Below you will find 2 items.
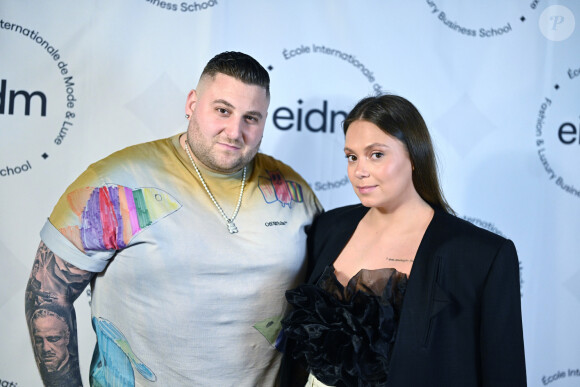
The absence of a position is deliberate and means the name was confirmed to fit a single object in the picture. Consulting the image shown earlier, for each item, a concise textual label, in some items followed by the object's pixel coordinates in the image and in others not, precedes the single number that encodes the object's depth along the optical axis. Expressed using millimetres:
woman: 1468
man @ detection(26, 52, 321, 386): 1691
